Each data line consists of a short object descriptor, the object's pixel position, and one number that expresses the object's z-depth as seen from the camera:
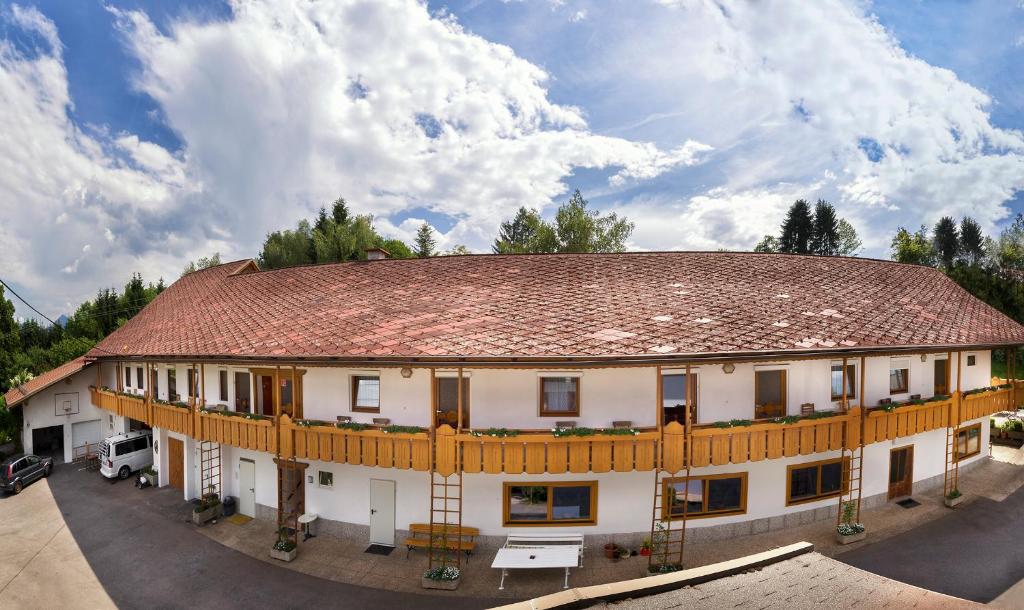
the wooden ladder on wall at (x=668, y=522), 12.77
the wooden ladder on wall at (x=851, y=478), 14.51
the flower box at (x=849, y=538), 13.83
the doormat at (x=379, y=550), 13.87
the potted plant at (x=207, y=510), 16.48
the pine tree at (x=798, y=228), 77.02
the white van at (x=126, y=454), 21.61
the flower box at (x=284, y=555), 13.56
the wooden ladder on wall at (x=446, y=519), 13.09
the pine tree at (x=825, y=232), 76.31
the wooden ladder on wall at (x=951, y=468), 17.06
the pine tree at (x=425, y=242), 58.62
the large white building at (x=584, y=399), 12.18
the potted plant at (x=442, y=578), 12.00
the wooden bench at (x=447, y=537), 13.12
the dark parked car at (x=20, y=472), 20.81
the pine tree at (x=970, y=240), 80.62
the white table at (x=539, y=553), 11.70
